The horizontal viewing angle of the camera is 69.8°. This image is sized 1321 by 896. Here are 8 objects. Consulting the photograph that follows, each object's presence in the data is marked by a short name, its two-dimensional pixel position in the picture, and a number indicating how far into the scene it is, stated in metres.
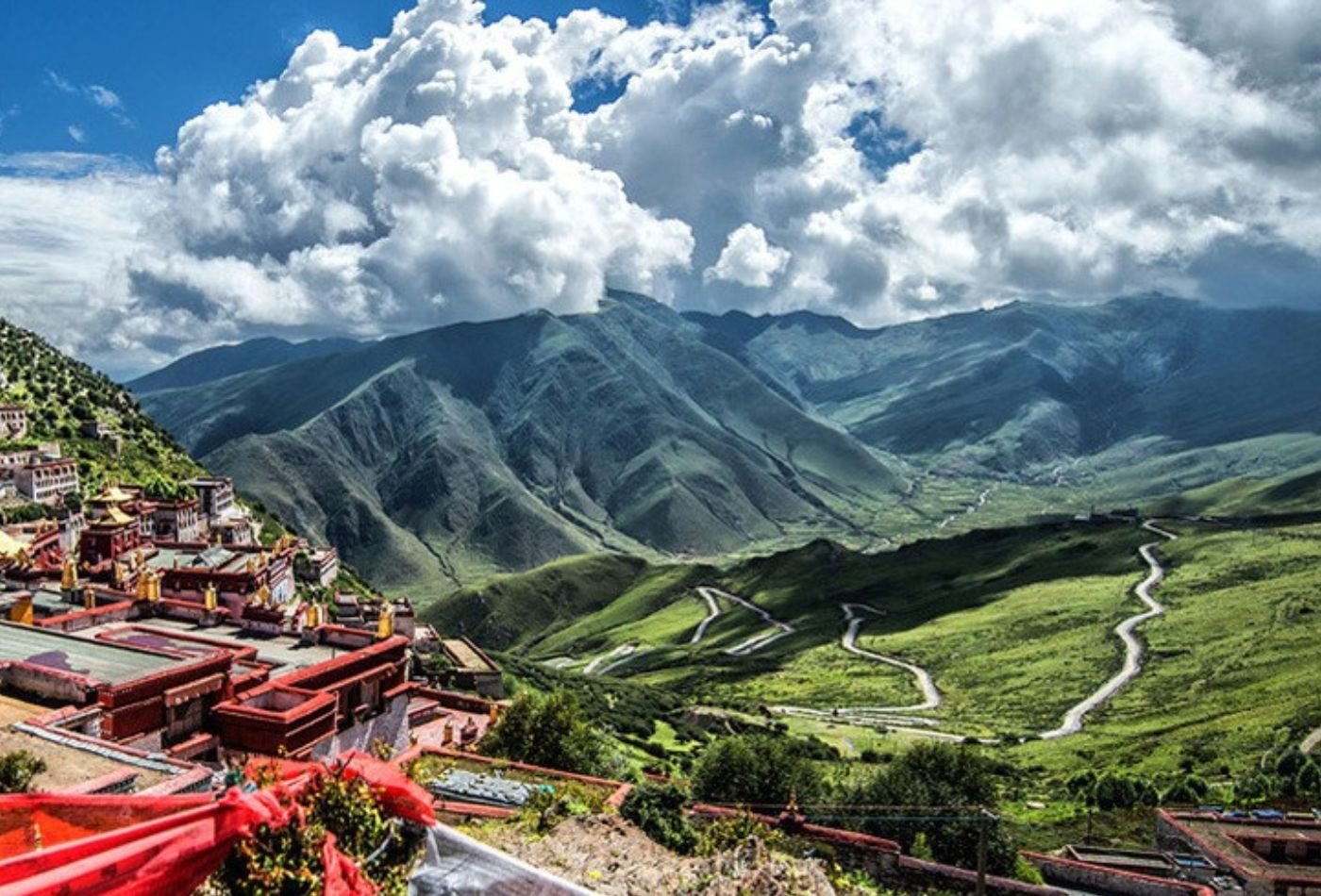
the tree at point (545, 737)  43.03
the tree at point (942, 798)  36.25
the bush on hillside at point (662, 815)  22.72
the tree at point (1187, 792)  59.28
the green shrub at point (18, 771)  20.89
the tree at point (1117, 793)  58.75
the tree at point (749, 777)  44.94
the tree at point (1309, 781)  58.50
